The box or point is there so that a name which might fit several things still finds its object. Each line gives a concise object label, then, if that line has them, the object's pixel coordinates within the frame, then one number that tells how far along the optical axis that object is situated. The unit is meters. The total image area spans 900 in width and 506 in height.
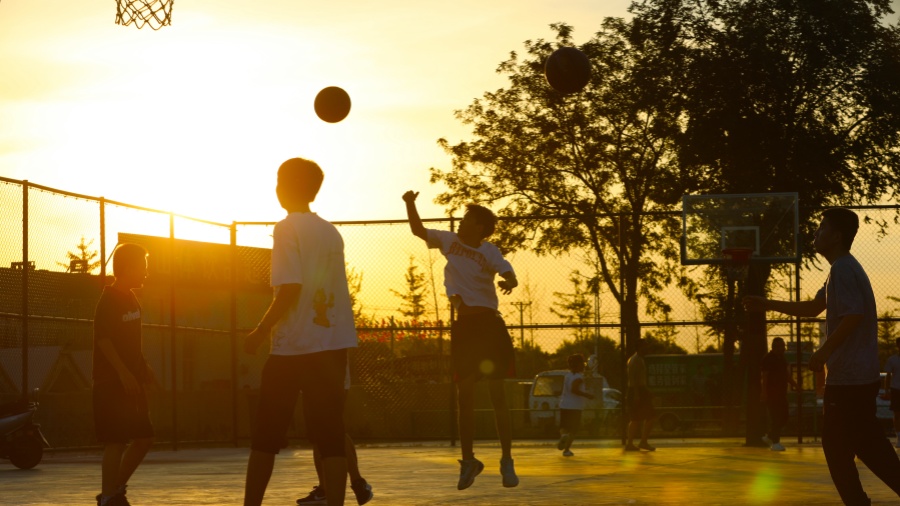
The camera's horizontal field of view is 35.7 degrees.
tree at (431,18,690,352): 33.56
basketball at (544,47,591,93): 13.30
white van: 32.41
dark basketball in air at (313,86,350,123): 12.59
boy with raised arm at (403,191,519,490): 9.64
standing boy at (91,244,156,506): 8.23
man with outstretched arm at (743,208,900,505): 7.00
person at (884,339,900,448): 19.09
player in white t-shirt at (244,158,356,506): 6.50
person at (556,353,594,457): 18.48
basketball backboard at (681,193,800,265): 19.91
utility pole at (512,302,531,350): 19.48
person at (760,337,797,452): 18.45
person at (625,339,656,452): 18.14
